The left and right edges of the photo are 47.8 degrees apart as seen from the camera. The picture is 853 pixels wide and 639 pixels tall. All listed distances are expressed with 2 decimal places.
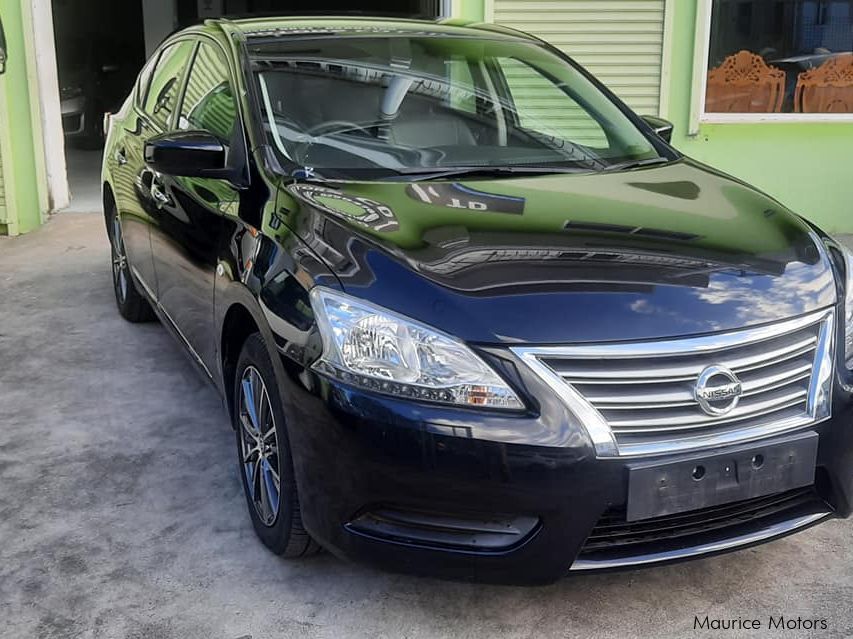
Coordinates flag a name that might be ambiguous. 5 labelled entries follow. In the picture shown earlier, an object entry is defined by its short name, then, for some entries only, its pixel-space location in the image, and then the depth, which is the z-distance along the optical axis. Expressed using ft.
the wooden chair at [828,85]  24.21
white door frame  22.90
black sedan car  7.18
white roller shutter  22.99
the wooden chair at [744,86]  23.90
